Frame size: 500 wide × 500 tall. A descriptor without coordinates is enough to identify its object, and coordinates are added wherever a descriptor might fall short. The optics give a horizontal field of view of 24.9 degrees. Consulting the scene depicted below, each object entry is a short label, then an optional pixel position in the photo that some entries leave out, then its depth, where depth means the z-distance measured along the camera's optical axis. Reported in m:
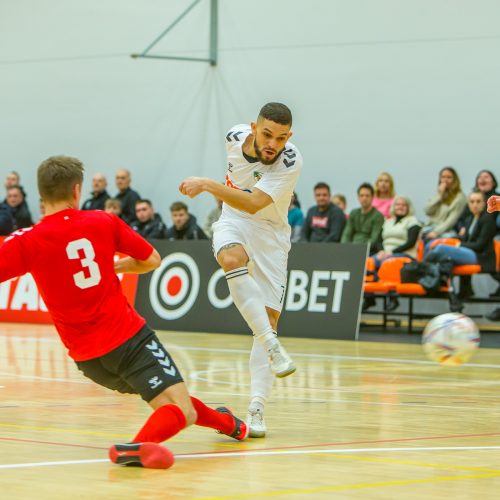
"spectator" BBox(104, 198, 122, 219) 19.17
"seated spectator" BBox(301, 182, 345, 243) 17.42
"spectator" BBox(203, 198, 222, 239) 19.67
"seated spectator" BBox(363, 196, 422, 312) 16.61
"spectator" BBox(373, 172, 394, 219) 17.70
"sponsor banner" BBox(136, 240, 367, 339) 15.34
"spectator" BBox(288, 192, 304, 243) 18.46
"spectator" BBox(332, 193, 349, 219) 19.09
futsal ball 8.36
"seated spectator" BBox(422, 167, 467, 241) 16.62
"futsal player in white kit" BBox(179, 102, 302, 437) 6.67
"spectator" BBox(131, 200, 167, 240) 18.70
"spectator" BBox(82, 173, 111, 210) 20.56
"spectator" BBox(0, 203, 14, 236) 20.54
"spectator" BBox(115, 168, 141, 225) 20.14
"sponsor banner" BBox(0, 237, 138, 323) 17.77
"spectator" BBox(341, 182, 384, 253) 17.28
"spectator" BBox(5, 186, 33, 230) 21.54
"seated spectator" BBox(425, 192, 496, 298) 15.72
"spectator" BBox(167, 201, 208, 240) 18.17
